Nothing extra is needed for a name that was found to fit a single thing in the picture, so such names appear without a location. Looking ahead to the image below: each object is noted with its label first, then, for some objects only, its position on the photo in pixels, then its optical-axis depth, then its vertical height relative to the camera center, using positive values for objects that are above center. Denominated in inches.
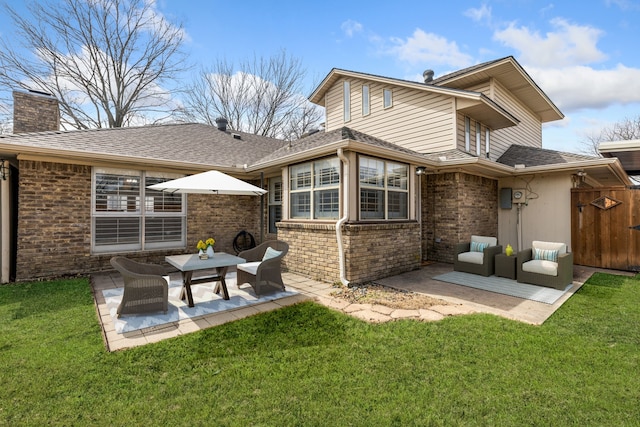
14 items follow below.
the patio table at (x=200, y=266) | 191.5 -32.0
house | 255.4 +33.5
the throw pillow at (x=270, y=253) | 236.4 -29.2
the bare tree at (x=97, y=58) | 557.0 +333.1
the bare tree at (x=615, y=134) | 928.9 +274.4
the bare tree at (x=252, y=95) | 808.9 +341.8
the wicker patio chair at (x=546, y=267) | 230.7 -40.5
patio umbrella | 216.0 +24.2
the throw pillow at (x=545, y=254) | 250.6 -32.1
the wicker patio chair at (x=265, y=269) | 212.5 -38.2
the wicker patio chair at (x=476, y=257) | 275.4 -38.0
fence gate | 294.7 -10.5
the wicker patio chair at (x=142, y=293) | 168.6 -44.4
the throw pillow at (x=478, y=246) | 297.1 -29.4
